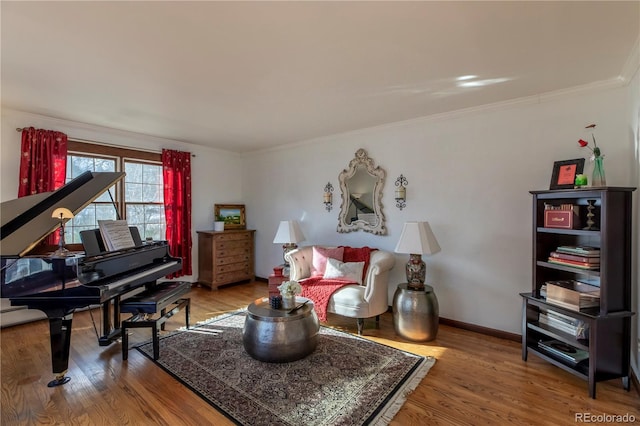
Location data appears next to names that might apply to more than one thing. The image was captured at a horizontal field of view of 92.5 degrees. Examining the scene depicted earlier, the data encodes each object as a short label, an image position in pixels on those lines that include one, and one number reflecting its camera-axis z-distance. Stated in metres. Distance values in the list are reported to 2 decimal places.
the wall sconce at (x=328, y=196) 4.67
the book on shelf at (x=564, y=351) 2.40
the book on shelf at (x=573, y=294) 2.33
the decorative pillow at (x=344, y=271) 3.74
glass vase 2.40
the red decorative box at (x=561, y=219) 2.49
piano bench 2.72
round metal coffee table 2.57
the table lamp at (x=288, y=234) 4.46
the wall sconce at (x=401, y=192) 3.90
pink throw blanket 3.43
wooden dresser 5.14
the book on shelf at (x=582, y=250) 2.36
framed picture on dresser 5.65
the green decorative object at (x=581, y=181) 2.44
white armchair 3.27
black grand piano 2.25
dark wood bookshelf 2.23
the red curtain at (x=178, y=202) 4.90
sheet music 3.01
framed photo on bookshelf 2.58
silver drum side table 3.08
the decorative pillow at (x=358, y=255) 3.89
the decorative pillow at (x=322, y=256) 4.05
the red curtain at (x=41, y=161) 3.55
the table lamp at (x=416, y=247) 3.16
